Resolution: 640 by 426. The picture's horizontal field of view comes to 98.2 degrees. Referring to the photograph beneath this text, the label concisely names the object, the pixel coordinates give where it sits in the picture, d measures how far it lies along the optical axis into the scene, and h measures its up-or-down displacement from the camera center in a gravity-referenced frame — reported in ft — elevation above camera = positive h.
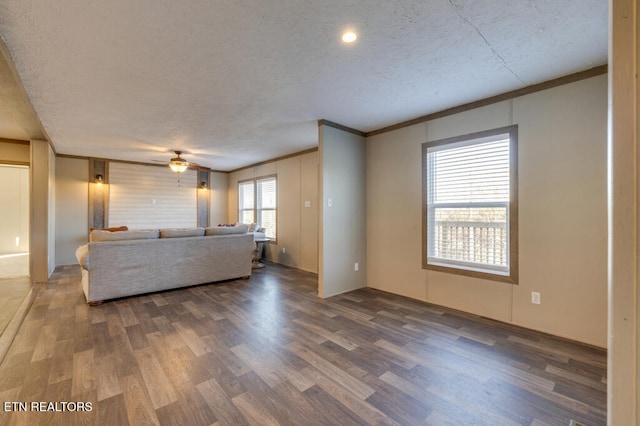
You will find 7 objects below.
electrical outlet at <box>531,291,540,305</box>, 9.17 -2.82
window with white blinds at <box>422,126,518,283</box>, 9.86 +0.32
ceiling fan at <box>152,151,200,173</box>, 17.61 +3.14
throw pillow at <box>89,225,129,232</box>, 18.59 -1.05
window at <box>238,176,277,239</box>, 22.21 +0.94
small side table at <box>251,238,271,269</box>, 19.47 -2.96
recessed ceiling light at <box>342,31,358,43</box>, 6.59 +4.28
